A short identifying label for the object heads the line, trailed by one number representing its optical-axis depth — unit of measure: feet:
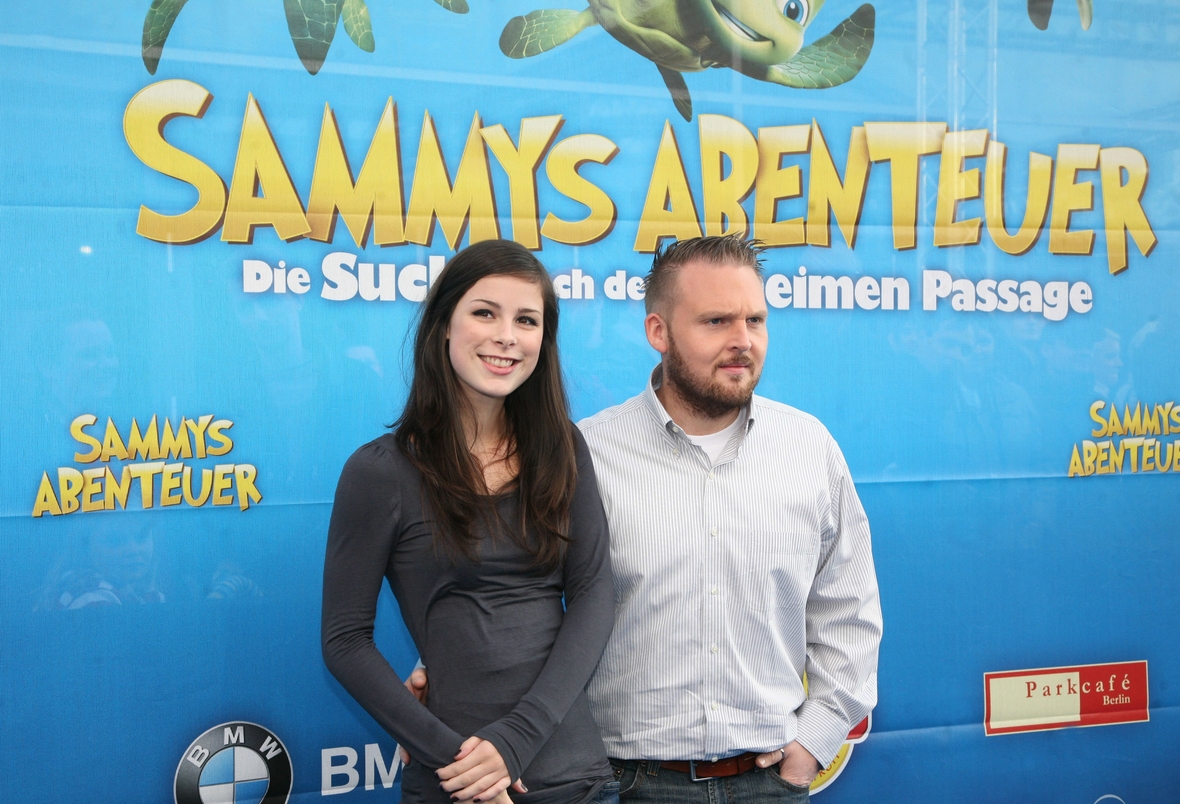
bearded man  4.88
